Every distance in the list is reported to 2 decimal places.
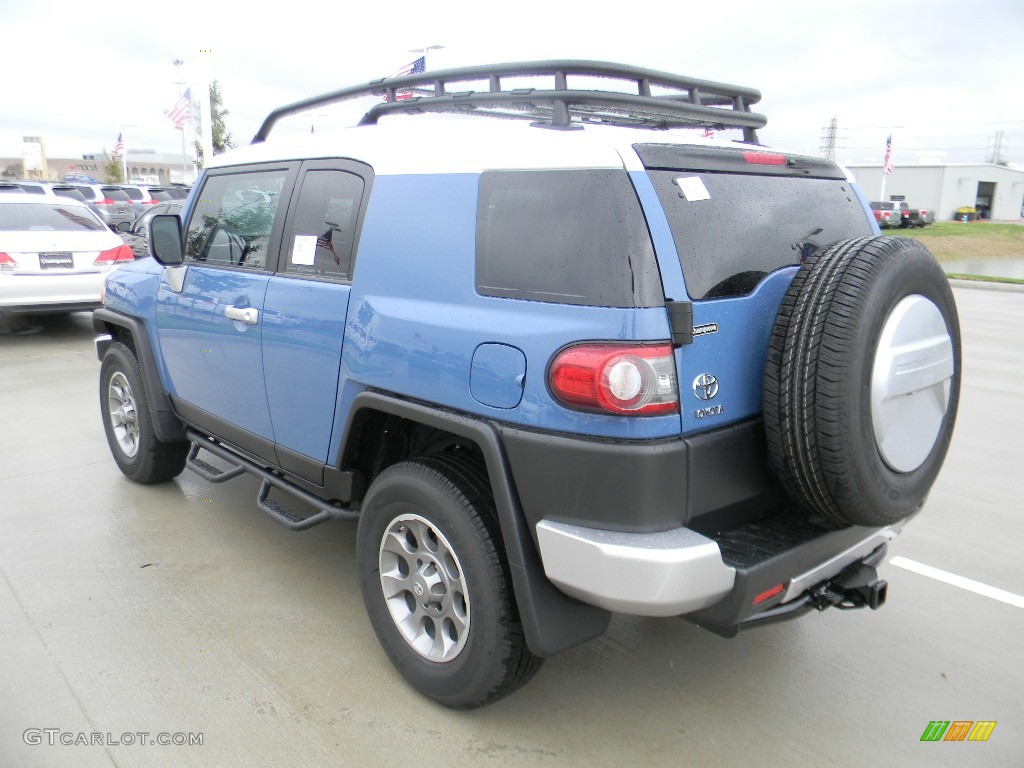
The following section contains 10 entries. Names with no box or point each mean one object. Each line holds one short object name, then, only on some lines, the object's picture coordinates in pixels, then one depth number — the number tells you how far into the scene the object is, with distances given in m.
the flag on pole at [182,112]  23.08
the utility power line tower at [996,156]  118.13
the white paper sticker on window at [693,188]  2.43
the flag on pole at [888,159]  38.50
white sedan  8.91
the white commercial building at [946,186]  72.00
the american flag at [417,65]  14.50
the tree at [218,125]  43.88
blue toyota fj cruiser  2.24
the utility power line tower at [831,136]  76.56
